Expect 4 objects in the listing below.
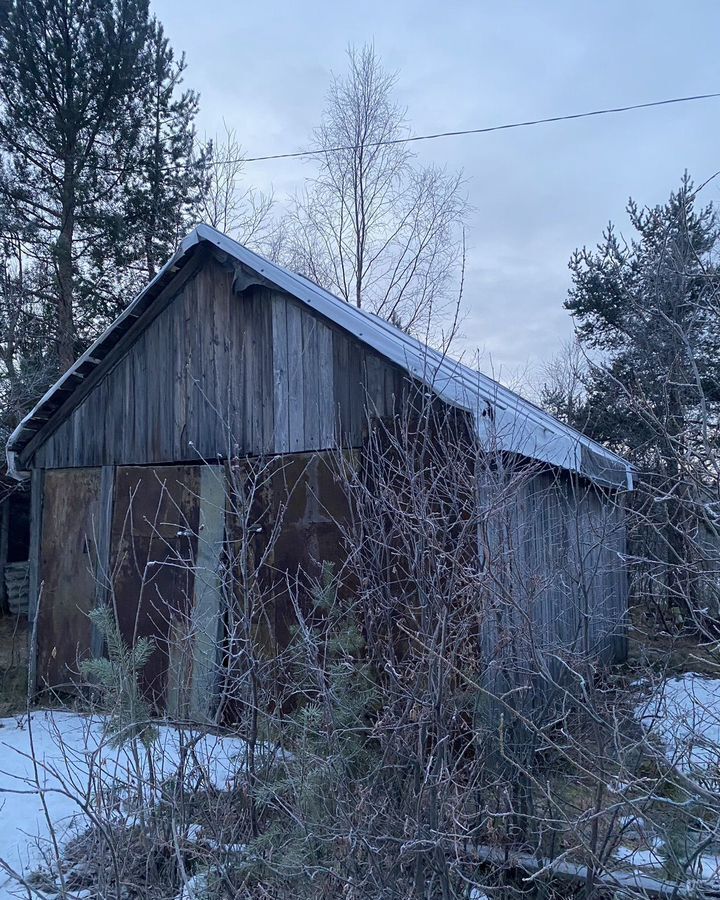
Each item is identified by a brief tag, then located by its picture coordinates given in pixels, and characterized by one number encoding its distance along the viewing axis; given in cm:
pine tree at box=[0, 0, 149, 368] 1522
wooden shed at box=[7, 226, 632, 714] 646
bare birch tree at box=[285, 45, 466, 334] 2286
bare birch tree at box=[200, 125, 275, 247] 2263
